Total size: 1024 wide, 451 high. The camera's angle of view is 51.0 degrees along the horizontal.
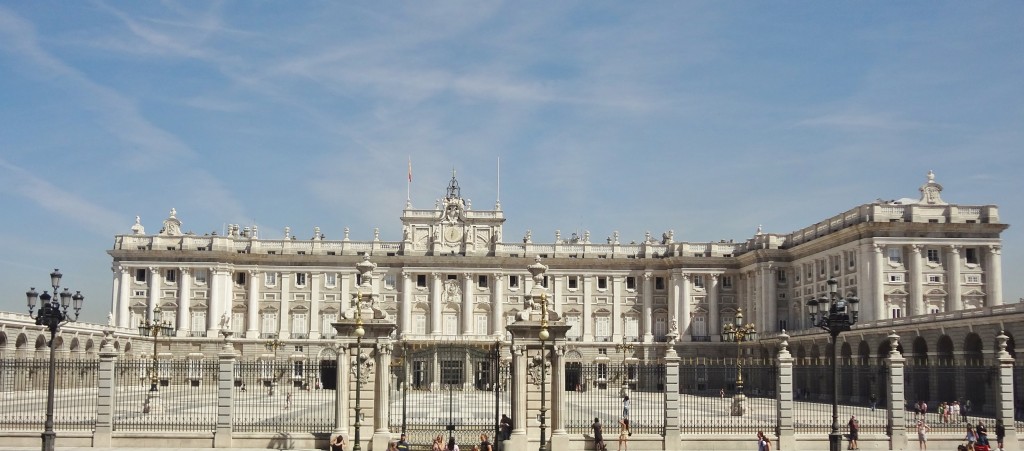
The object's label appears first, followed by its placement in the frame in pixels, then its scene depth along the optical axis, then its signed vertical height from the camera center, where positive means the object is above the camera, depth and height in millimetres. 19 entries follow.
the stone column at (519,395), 30953 -1623
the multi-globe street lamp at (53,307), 31547 +872
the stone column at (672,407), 33156 -2079
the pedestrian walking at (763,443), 30172 -2886
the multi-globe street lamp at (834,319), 29289 +623
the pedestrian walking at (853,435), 34969 -3050
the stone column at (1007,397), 35938 -1846
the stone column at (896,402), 35281 -2029
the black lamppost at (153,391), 46406 -2553
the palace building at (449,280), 94938 +5289
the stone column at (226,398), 32594 -1838
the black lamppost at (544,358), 28438 -523
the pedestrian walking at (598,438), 31816 -2905
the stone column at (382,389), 31531 -1483
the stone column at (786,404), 34188 -2024
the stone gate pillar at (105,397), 32750 -1846
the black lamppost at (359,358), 29828 -551
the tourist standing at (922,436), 34969 -3103
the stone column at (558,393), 31469 -1570
